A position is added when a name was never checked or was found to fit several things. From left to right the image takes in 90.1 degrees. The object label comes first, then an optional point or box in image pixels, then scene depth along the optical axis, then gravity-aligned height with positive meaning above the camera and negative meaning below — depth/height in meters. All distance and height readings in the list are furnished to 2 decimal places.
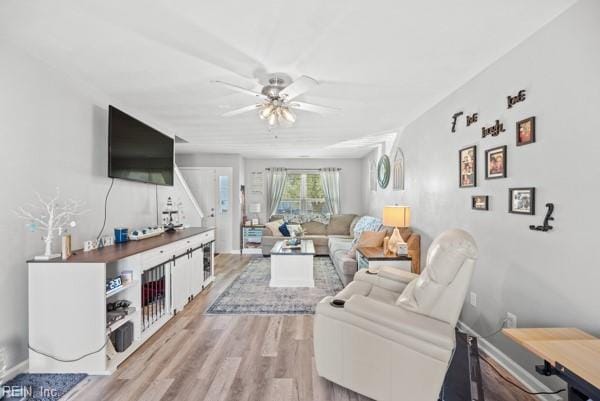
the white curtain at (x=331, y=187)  7.84 +0.29
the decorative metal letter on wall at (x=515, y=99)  2.12 +0.72
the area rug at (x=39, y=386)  1.97 -1.30
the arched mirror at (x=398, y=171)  4.78 +0.45
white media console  2.19 -0.85
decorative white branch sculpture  2.27 -0.13
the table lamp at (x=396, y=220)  3.74 -0.28
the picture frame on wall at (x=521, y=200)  2.03 -0.02
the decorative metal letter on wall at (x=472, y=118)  2.68 +0.73
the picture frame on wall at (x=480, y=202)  2.53 -0.04
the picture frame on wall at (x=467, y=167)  2.71 +0.29
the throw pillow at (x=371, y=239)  4.37 -0.60
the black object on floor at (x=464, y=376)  1.76 -1.09
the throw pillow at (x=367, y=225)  5.19 -0.50
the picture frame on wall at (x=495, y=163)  2.32 +0.28
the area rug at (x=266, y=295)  3.55 -1.31
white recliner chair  1.67 -0.81
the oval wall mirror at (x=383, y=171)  5.51 +0.51
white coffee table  4.48 -1.07
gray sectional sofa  4.21 -0.89
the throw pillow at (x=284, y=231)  6.79 -0.74
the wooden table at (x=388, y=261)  3.55 -0.75
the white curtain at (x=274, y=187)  7.79 +0.29
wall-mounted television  2.97 +0.55
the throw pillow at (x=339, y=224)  7.30 -0.64
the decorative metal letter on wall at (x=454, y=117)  2.95 +0.82
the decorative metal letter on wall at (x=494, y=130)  2.36 +0.56
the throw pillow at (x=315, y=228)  7.38 -0.74
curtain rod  7.86 +0.77
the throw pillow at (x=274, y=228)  6.83 -0.68
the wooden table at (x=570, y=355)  1.14 -0.68
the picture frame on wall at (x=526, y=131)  2.03 +0.46
